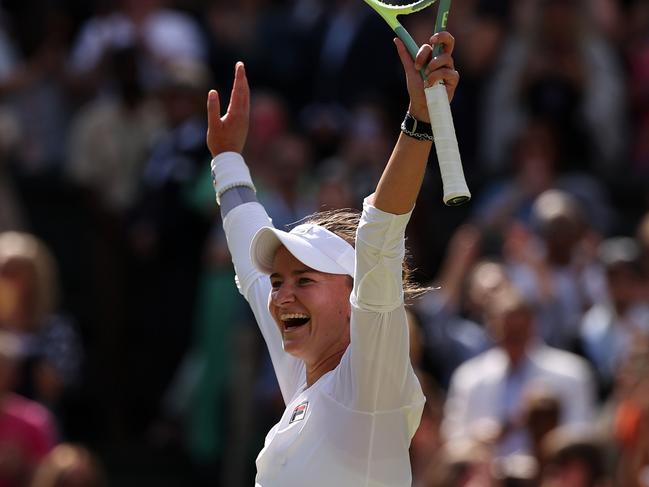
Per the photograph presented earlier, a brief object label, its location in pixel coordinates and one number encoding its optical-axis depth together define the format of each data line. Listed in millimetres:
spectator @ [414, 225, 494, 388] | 15711
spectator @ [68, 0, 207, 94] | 20266
